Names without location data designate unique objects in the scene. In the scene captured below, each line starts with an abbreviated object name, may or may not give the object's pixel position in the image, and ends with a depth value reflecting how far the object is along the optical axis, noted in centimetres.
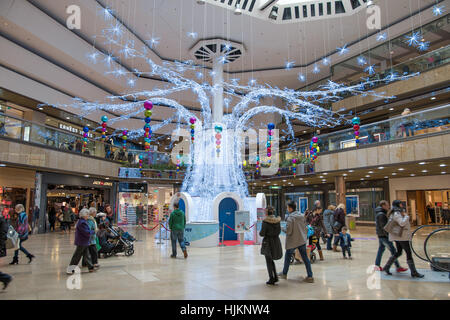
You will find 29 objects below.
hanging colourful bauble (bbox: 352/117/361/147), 1355
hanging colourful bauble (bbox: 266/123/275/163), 1340
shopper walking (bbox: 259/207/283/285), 552
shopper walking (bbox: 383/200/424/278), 597
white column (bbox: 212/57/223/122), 1766
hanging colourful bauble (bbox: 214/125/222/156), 1258
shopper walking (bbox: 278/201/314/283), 578
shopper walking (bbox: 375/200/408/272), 659
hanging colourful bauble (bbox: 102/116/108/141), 1182
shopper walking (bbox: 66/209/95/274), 654
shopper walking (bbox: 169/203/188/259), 863
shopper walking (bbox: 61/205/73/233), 1780
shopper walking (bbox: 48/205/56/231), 1905
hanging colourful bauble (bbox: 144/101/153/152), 992
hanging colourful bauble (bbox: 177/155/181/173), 2546
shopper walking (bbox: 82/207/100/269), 711
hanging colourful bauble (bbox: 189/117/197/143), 1192
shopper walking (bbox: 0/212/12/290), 567
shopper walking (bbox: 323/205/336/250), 1016
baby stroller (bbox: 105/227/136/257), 890
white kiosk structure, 1155
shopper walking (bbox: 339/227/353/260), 866
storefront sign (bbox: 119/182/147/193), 2502
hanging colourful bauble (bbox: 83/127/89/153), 1419
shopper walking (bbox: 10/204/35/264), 771
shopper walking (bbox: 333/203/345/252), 916
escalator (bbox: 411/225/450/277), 622
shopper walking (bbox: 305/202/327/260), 883
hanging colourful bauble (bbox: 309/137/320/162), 1689
